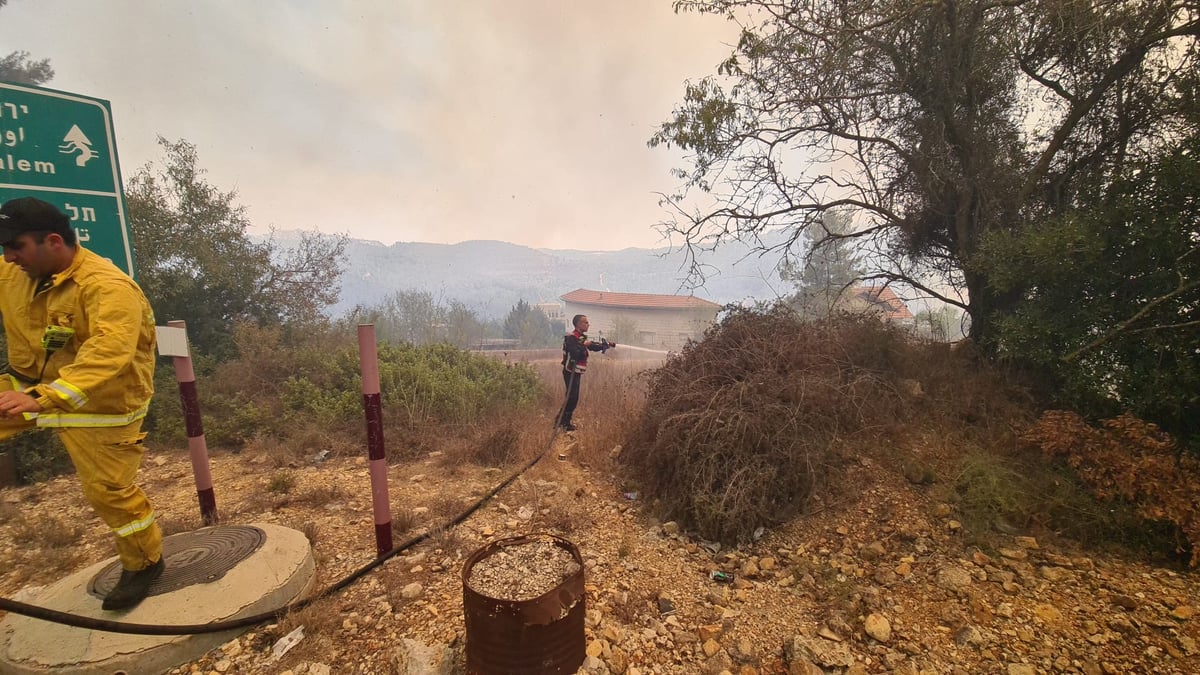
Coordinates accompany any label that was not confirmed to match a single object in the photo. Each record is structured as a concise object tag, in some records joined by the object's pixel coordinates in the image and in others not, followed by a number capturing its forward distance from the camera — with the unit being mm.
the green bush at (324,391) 6039
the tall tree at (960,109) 4570
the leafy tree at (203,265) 8742
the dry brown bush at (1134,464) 2938
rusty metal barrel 1975
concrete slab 2072
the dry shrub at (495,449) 5402
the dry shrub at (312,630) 2312
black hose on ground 1974
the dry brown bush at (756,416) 3688
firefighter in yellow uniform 2045
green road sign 2762
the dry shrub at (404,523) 3549
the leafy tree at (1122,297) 3615
